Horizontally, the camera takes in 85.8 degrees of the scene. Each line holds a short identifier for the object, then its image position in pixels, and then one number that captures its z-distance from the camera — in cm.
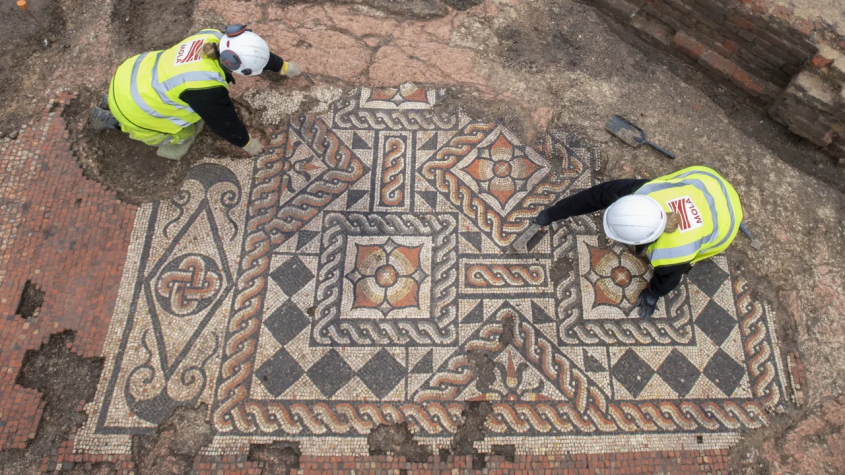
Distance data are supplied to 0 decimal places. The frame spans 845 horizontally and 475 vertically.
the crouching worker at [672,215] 273
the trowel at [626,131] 393
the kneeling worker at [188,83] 321
